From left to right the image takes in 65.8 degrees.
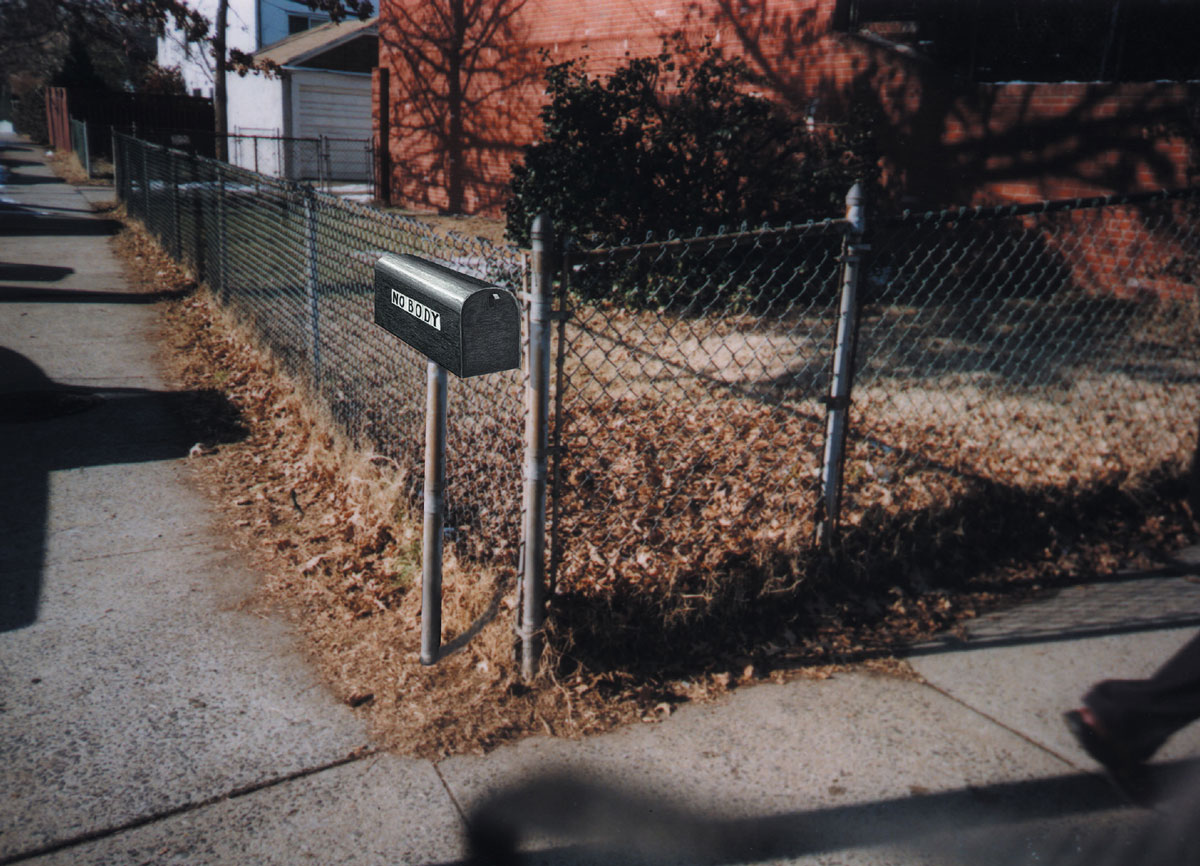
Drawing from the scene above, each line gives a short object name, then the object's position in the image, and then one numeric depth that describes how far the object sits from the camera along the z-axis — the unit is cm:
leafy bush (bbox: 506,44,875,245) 870
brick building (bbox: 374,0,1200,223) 905
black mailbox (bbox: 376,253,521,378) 258
